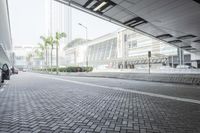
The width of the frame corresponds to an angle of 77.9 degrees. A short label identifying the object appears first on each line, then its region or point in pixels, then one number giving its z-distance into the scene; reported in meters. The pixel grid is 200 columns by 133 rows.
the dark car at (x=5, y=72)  10.85
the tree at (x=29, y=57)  74.80
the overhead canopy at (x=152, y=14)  9.67
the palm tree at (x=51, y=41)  34.93
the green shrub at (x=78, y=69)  27.84
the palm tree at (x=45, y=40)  36.82
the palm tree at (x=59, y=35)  32.33
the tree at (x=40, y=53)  47.19
